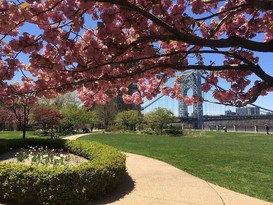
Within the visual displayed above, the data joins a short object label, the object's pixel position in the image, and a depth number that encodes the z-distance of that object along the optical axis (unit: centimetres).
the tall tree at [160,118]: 2882
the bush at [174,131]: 2668
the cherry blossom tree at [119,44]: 222
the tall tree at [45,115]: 1804
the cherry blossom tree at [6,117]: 2844
